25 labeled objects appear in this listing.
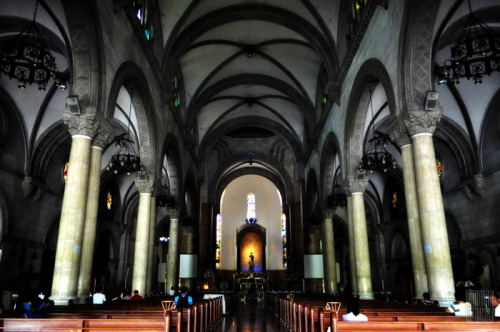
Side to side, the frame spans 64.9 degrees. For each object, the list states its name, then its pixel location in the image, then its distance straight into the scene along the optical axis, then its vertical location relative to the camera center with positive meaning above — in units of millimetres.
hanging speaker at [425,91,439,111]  10461 +4327
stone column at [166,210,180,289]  21812 +947
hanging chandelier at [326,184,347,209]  18484 +3217
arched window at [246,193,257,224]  44188 +6996
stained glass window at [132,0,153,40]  14494 +9776
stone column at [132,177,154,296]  15094 +1329
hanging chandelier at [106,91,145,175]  13795 +3618
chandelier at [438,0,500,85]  9241 +4937
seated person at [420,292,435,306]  9451 -720
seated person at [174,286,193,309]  7923 -573
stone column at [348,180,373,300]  14961 +1114
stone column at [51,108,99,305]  9680 +1547
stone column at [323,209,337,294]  21359 +877
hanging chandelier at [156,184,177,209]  18000 +3140
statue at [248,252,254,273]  40844 +818
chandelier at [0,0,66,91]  9328 +4877
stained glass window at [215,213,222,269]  40000 +3050
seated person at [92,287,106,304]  11070 -739
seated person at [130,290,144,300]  12816 -833
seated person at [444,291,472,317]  5968 -634
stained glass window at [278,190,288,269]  39469 +3719
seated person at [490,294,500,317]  6414 -567
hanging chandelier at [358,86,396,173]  13562 +3624
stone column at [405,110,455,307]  9648 +1474
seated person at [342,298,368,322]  5617 -618
